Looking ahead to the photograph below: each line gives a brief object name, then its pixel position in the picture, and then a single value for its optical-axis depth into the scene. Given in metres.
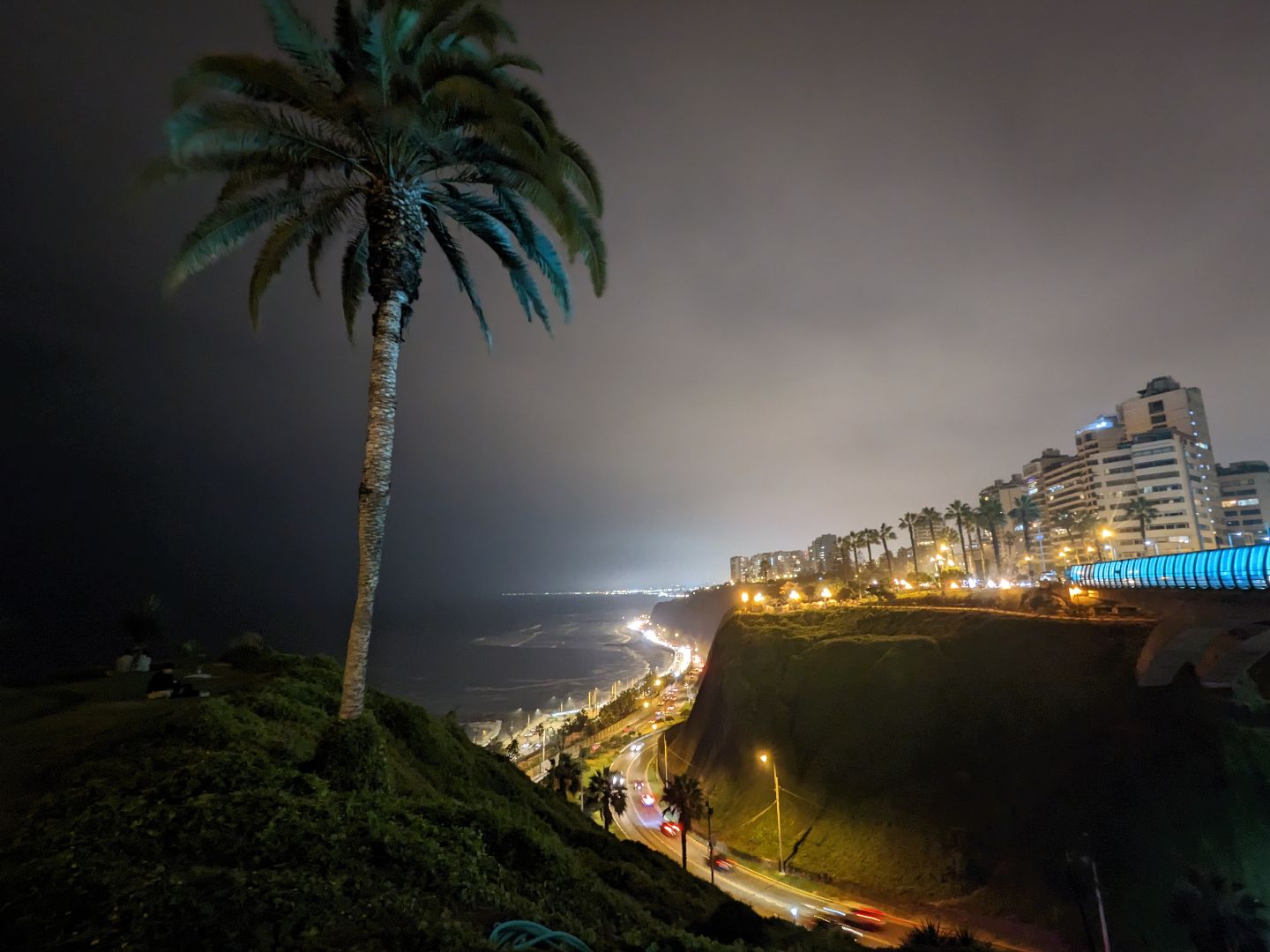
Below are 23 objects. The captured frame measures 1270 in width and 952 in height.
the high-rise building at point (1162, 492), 113.96
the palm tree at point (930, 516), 104.81
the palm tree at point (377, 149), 11.44
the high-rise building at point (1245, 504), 127.69
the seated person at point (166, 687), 17.27
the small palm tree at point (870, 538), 117.14
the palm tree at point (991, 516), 95.44
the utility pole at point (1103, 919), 29.94
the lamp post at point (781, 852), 43.97
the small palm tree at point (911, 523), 109.38
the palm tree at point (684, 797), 36.30
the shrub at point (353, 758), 11.05
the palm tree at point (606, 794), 39.19
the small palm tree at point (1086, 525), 108.38
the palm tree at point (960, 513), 99.13
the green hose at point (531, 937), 6.90
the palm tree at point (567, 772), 42.16
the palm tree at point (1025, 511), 99.46
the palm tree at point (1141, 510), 95.50
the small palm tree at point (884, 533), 117.25
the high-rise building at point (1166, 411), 130.25
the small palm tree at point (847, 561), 124.99
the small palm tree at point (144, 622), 24.17
